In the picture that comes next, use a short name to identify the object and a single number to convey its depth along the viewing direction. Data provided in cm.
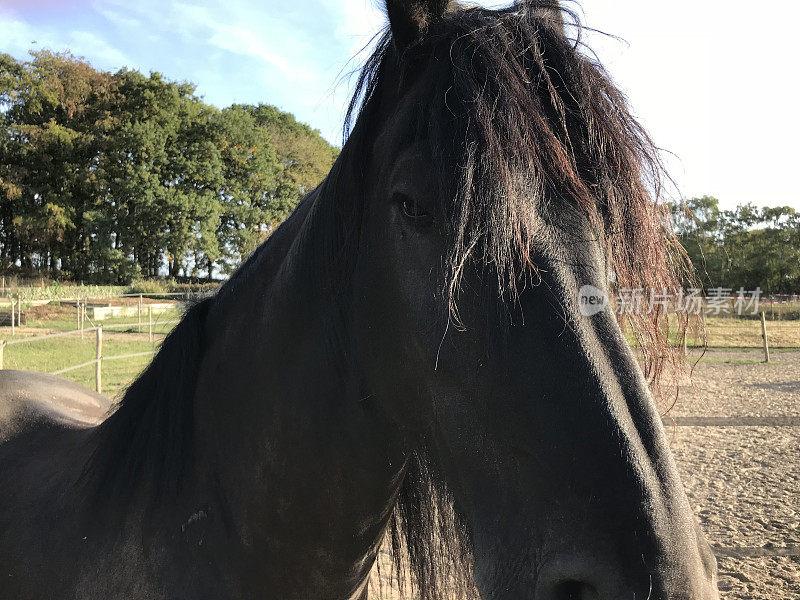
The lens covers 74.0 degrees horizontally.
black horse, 85
